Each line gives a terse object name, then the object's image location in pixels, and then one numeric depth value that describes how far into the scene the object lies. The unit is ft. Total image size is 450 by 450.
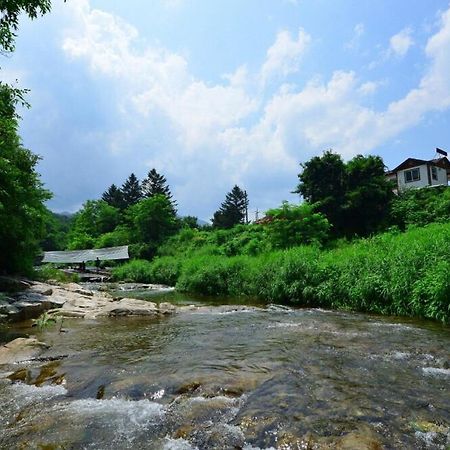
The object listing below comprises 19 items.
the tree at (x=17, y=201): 44.63
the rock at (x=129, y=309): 44.62
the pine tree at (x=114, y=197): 269.23
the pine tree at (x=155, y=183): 262.47
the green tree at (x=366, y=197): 106.01
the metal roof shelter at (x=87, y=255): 148.15
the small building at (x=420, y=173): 147.13
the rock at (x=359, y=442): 13.00
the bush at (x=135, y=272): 120.66
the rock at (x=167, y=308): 47.32
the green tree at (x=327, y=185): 108.88
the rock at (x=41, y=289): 54.08
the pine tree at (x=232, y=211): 228.84
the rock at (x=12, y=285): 54.08
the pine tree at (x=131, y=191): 272.31
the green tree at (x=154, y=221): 172.04
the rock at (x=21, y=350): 25.79
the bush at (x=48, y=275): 77.36
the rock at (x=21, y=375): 21.65
